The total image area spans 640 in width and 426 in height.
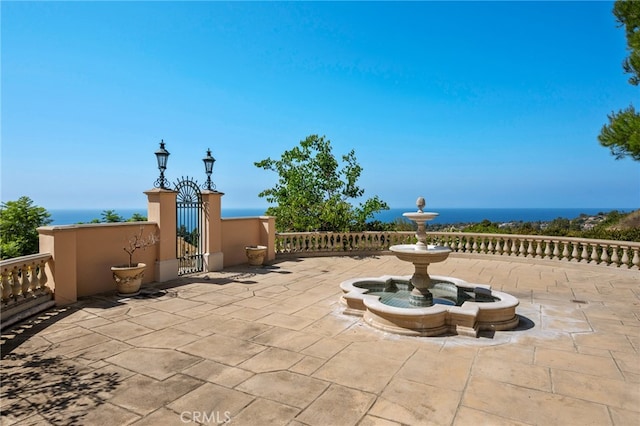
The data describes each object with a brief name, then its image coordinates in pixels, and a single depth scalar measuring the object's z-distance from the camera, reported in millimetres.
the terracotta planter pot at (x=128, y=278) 7098
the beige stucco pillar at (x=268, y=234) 11578
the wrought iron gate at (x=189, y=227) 9289
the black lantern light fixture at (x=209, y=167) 10102
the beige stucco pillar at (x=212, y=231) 9766
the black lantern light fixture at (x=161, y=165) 8633
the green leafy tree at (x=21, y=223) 10766
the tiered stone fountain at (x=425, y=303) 4973
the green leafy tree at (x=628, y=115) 9656
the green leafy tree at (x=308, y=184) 14391
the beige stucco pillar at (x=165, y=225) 8414
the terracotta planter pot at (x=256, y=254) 10617
